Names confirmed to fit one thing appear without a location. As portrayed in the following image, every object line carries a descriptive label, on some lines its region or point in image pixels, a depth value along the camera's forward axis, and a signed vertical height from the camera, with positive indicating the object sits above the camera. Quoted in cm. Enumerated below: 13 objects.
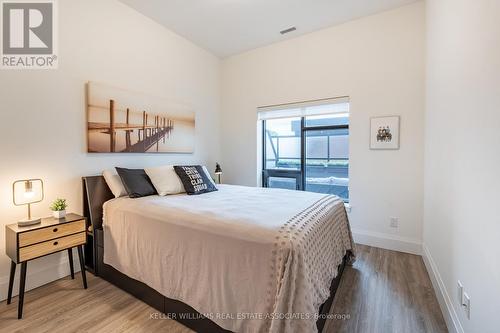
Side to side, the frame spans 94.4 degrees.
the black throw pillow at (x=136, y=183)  239 -22
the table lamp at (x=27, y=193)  188 -27
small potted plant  205 -42
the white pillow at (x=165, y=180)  255 -21
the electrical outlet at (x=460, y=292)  143 -82
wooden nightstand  173 -63
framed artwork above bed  250 +49
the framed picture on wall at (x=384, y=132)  288 +38
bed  123 -62
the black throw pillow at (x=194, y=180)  267 -21
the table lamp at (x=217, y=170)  383 -13
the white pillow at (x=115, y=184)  241 -23
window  345 +26
